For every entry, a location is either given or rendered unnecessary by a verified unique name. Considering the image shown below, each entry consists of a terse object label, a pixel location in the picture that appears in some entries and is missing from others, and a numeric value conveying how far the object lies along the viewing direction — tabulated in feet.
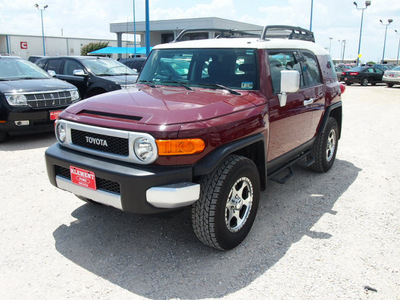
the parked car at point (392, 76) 75.31
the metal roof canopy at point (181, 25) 135.98
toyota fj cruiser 9.07
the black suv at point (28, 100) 21.94
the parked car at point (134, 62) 46.73
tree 194.39
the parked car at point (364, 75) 82.33
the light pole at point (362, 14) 121.97
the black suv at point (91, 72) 28.81
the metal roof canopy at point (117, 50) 129.94
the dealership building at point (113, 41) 142.35
